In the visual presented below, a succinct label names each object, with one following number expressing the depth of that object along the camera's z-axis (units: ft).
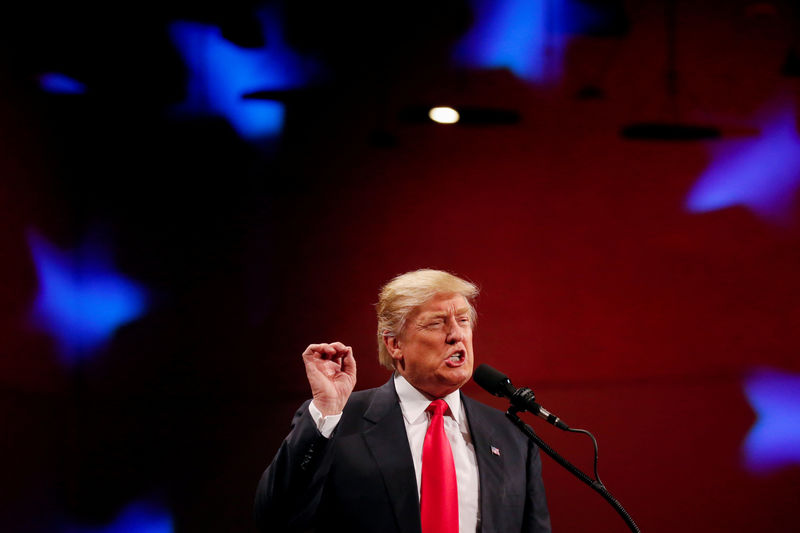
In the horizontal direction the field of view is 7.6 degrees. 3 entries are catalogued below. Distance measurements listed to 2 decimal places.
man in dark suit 38.17
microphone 37.65
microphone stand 37.46
